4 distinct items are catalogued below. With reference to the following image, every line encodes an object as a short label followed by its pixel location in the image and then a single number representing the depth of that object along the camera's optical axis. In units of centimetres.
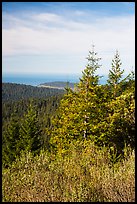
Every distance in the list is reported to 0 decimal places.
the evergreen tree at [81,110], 1230
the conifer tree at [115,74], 1736
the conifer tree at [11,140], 2608
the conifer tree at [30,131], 2438
